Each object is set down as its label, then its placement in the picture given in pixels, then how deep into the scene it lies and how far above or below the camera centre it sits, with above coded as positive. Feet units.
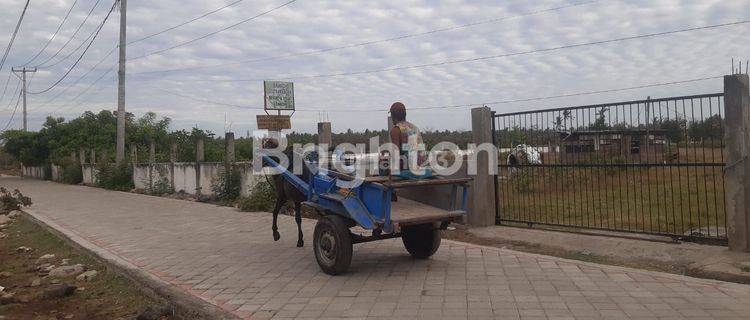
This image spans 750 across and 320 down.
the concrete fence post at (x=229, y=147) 48.26 +2.37
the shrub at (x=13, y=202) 52.42 -1.97
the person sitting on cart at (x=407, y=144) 20.08 +0.90
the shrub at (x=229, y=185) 47.62 -0.91
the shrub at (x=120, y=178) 78.43 -0.03
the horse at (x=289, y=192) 24.22 -0.86
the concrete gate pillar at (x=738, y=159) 20.51 +0.01
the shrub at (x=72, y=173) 108.17 +1.20
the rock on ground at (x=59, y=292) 19.72 -3.97
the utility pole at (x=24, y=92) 166.05 +26.95
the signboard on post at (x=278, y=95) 42.39 +5.96
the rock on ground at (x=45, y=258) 27.31 -3.89
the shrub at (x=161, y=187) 63.05 -1.21
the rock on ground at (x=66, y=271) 23.53 -3.92
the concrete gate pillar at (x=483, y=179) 29.07 -0.64
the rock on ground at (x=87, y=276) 22.67 -3.97
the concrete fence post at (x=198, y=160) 54.70 +1.49
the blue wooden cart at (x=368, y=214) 18.66 -1.54
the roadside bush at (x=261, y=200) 41.39 -1.97
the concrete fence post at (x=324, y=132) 37.78 +2.67
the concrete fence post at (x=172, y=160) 62.00 +1.78
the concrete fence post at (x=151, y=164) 68.14 +1.54
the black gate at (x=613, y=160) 22.20 +0.13
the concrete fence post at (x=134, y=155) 79.41 +3.26
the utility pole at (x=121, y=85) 81.53 +13.53
